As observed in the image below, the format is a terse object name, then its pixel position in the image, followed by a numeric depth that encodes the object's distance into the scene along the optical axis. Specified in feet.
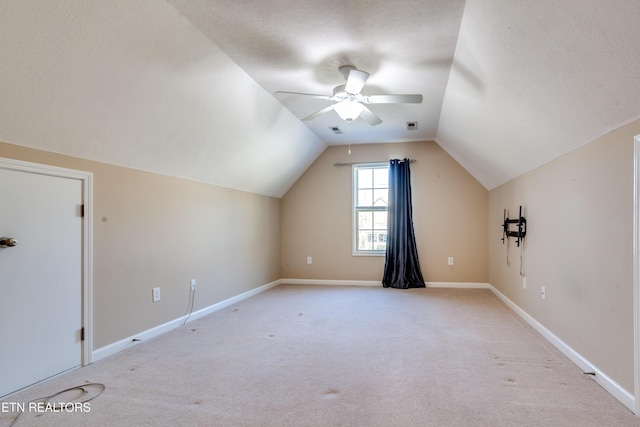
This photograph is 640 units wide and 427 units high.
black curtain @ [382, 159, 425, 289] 19.15
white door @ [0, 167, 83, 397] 7.37
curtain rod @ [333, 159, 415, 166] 20.52
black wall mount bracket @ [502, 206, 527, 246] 13.08
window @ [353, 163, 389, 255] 20.52
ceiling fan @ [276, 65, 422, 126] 9.63
